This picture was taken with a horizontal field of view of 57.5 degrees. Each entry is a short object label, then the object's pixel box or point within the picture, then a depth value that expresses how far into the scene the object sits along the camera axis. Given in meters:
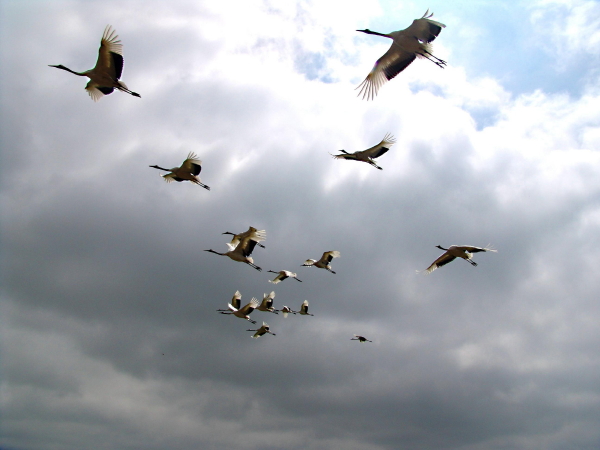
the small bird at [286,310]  44.62
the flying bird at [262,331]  45.75
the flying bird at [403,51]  22.52
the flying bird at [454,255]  29.38
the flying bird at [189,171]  29.62
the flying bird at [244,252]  32.69
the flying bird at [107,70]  23.94
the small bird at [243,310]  40.61
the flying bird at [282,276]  40.49
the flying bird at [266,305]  42.06
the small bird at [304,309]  45.66
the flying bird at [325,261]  40.50
